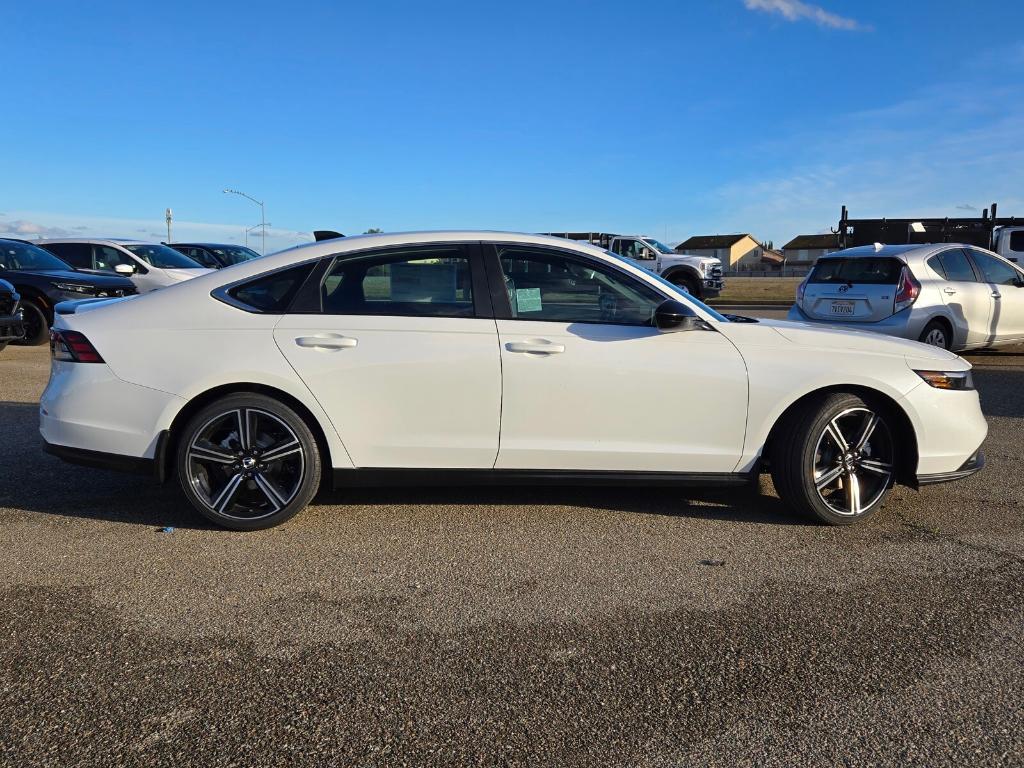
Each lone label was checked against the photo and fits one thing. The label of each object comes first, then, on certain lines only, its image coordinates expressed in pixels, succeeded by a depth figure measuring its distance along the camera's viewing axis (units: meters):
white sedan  4.26
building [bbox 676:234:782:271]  99.75
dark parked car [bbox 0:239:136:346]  11.92
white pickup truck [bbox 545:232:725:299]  23.25
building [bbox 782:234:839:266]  98.94
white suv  14.70
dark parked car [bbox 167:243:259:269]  21.12
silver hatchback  9.90
